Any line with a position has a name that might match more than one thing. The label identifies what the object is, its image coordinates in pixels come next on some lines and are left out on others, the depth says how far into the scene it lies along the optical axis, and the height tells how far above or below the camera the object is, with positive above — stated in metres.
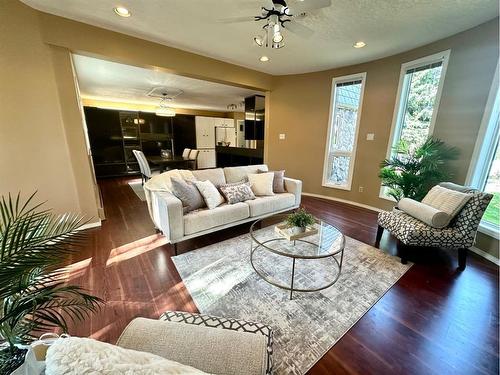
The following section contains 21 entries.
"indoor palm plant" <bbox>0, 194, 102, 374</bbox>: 0.67 -0.50
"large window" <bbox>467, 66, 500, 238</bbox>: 2.41 -0.24
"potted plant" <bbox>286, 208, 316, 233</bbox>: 2.04 -0.81
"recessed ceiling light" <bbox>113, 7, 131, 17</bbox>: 2.19 +1.29
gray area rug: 1.41 -1.33
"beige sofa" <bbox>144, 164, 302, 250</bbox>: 2.27 -0.91
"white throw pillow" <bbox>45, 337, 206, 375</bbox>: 0.52 -0.58
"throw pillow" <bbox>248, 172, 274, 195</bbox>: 3.19 -0.70
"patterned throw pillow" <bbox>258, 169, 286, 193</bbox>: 3.40 -0.74
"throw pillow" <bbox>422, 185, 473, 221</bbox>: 2.10 -0.63
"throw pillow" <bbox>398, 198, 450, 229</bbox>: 2.11 -0.78
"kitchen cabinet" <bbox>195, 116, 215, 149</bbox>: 8.06 +0.15
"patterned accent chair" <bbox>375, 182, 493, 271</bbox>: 2.02 -0.92
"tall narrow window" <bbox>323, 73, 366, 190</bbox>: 3.99 +0.16
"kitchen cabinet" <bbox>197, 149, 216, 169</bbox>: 8.12 -0.91
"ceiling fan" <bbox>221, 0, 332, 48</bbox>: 1.79 +1.16
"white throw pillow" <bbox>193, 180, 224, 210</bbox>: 2.64 -0.73
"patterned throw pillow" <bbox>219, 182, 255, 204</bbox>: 2.83 -0.76
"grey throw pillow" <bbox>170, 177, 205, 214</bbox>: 2.51 -0.70
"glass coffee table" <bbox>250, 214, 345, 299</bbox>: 1.93 -1.32
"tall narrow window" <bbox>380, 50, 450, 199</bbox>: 2.96 +0.61
